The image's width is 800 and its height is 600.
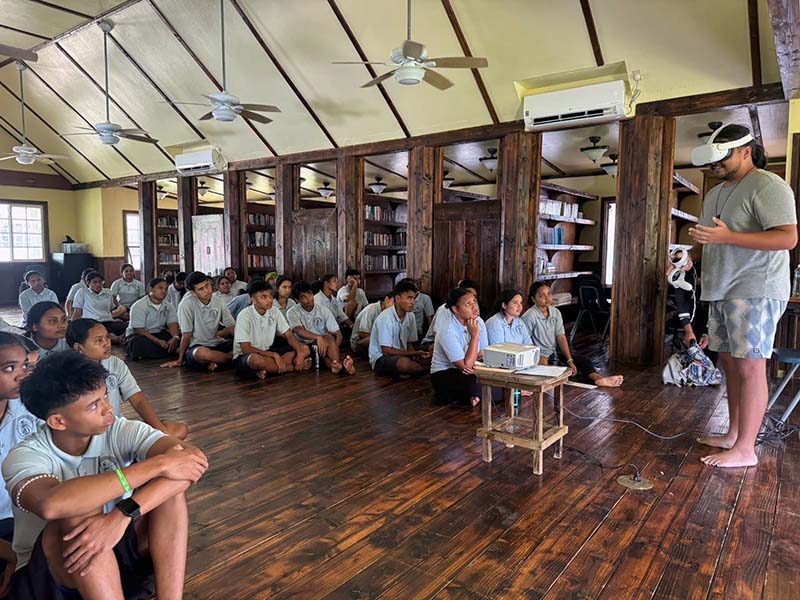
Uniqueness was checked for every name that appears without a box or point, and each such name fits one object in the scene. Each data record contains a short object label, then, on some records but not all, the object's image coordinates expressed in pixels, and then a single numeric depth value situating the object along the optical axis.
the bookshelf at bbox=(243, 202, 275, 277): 9.41
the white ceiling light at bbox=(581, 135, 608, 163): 7.08
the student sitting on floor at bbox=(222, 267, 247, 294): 7.85
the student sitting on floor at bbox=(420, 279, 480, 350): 5.16
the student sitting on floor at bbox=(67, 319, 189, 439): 2.53
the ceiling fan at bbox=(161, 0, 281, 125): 5.71
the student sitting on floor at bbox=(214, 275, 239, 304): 7.20
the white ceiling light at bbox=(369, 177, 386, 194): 9.81
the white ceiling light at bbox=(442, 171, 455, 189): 9.92
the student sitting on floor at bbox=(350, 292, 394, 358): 5.86
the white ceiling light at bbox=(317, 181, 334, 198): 10.14
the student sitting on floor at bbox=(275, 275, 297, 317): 5.42
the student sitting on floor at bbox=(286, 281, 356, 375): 5.32
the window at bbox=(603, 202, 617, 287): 9.12
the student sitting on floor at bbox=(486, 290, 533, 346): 4.04
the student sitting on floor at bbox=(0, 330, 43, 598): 1.83
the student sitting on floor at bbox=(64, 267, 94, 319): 6.67
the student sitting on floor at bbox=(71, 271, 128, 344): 6.55
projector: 2.79
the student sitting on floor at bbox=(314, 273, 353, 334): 6.16
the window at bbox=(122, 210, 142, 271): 12.59
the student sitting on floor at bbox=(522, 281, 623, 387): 4.51
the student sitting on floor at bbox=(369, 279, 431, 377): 4.82
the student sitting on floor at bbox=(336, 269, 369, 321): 6.75
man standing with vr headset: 2.55
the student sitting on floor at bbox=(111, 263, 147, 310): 7.68
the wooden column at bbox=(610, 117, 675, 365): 5.25
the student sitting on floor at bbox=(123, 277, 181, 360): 5.93
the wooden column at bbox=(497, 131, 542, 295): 6.00
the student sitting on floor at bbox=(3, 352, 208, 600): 1.35
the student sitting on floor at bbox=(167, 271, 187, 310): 6.39
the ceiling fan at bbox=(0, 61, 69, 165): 8.75
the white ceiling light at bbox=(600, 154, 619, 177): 7.85
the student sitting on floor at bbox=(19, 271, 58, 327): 6.23
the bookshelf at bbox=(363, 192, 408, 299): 8.36
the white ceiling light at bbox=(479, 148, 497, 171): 7.98
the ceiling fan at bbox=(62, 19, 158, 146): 7.18
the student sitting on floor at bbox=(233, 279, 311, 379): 4.89
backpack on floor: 4.52
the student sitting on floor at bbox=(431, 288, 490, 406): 3.68
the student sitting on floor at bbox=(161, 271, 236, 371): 5.29
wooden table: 2.64
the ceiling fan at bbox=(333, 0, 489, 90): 4.39
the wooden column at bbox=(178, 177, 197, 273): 10.02
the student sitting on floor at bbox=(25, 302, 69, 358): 2.85
